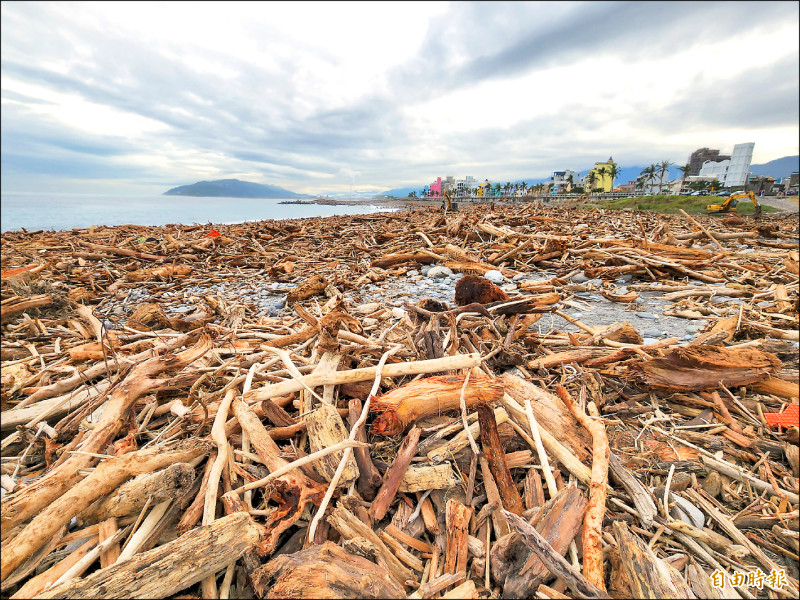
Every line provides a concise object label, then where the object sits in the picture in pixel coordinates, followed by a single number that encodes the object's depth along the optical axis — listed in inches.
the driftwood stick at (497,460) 68.6
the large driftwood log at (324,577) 51.9
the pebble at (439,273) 273.1
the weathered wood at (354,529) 59.4
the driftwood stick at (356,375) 84.2
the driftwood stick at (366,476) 69.7
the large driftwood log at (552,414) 80.1
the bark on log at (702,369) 93.0
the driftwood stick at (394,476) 66.8
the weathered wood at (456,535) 58.7
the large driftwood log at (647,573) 52.5
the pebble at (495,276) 244.4
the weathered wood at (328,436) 68.5
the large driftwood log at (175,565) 49.2
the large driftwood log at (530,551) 55.6
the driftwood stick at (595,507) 56.5
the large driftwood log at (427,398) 77.9
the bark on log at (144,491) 62.4
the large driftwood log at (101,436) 57.9
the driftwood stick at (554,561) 51.7
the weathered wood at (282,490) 61.6
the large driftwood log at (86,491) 54.1
